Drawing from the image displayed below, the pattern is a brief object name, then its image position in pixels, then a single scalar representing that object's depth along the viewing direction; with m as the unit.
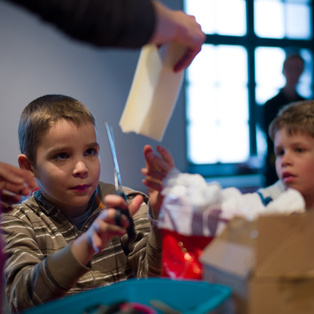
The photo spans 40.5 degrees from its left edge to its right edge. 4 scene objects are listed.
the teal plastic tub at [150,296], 0.59
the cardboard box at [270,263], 0.58
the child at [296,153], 1.41
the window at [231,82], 4.71
